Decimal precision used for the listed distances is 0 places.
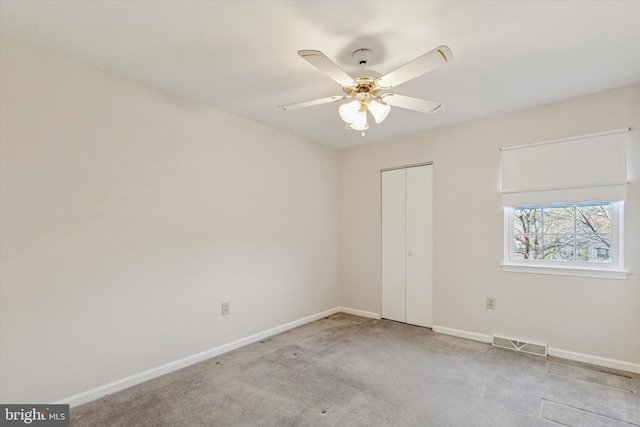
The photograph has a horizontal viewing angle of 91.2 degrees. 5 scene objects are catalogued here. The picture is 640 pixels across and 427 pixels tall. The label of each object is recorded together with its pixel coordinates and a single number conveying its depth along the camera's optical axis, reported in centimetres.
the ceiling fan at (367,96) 180
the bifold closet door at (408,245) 377
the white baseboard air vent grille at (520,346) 291
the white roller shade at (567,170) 262
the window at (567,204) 265
